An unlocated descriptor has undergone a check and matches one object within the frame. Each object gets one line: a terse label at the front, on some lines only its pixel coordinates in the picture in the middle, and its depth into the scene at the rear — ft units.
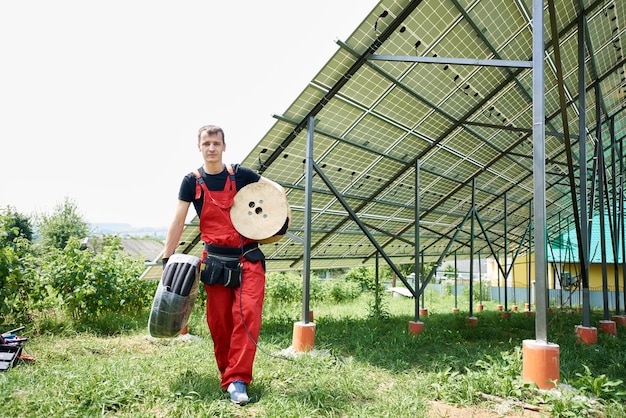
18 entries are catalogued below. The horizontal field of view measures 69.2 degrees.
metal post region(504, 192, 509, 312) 46.48
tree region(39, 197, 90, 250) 124.98
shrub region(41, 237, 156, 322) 24.17
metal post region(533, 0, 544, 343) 14.71
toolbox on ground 14.16
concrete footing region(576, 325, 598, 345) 25.17
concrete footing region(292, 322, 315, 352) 19.30
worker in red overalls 12.21
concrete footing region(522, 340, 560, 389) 13.67
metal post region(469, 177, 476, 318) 35.56
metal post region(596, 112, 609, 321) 29.27
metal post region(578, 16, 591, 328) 24.77
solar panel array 20.44
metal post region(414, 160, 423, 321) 28.60
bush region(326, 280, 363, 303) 73.82
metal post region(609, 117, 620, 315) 34.35
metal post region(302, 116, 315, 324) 20.70
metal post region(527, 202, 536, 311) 55.83
